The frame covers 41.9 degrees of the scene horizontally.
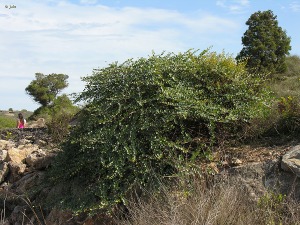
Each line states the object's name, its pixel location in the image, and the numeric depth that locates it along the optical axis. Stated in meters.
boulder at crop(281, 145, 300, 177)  5.01
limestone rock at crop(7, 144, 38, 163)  7.00
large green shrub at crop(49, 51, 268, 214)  5.09
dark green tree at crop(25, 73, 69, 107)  23.80
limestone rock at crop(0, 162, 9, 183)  6.79
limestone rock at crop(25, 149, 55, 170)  6.63
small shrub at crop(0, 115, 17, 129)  19.77
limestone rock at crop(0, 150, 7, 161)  7.25
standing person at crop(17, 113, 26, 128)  13.41
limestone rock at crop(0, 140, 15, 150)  8.76
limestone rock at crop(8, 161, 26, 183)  6.77
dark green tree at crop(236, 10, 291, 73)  16.02
